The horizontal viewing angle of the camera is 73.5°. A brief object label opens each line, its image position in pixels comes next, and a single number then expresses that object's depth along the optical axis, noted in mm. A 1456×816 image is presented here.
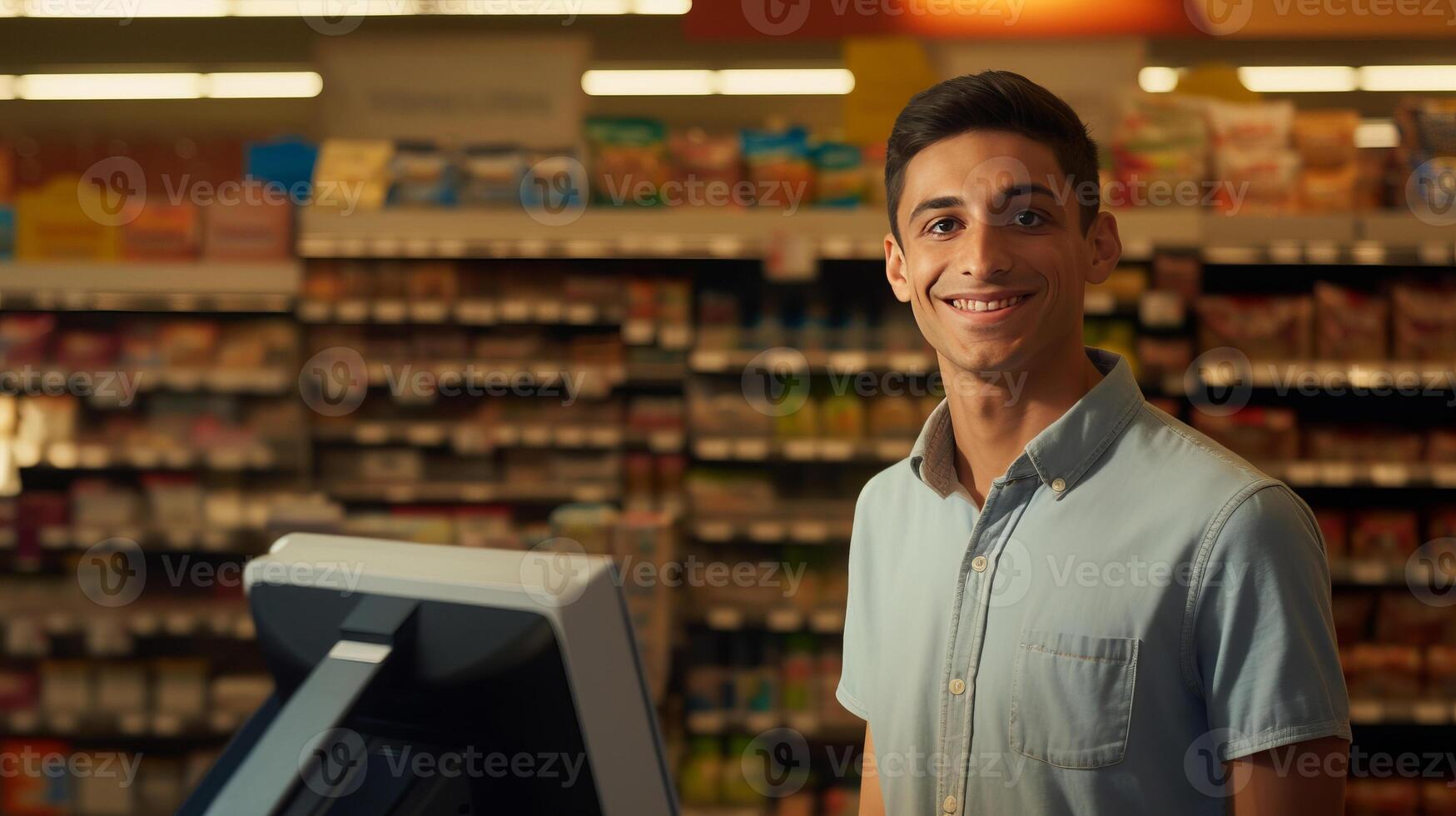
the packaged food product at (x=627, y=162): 3797
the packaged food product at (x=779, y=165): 3764
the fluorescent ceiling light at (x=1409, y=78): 6645
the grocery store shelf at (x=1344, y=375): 3418
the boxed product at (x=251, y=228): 3826
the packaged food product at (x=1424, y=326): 3455
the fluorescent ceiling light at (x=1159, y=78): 6750
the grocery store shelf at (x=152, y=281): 3816
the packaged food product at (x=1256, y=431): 3512
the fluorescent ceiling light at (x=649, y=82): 6656
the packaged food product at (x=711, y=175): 3801
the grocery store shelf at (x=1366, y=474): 3441
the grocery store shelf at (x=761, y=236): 3453
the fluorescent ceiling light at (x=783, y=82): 6566
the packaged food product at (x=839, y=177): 3736
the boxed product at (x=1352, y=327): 3488
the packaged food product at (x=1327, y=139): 3609
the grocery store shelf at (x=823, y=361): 3587
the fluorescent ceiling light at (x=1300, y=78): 6609
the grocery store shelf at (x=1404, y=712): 3410
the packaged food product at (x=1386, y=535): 3500
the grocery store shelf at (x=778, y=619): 3650
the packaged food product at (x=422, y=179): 3855
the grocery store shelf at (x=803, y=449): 3635
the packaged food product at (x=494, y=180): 3859
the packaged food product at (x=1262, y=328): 3510
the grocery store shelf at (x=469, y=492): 3863
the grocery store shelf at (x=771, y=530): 3654
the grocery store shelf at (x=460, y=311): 3824
